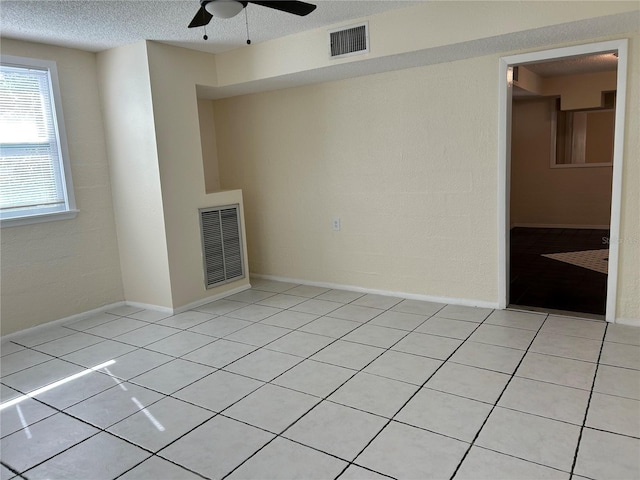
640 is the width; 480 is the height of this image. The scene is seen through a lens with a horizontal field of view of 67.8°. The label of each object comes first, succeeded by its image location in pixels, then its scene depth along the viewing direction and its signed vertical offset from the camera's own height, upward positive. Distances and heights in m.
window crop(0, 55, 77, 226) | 3.67 +0.30
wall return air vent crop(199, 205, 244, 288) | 4.50 -0.68
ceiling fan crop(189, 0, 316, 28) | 2.46 +0.87
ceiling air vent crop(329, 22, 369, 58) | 3.59 +0.97
